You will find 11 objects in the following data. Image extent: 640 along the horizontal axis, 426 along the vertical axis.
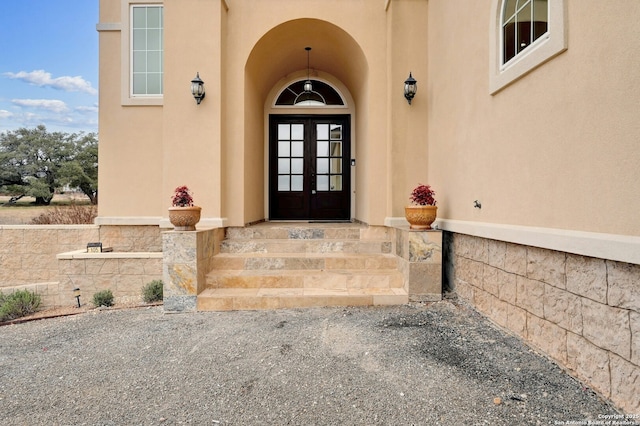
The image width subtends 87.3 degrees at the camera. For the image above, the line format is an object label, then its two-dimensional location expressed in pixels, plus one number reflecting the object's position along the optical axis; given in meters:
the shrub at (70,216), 8.63
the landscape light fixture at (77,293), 5.43
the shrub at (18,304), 4.87
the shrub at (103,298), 5.13
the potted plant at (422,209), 4.16
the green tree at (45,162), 16.92
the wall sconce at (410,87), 4.96
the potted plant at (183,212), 4.02
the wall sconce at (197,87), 4.88
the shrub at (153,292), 4.96
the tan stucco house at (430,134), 2.09
